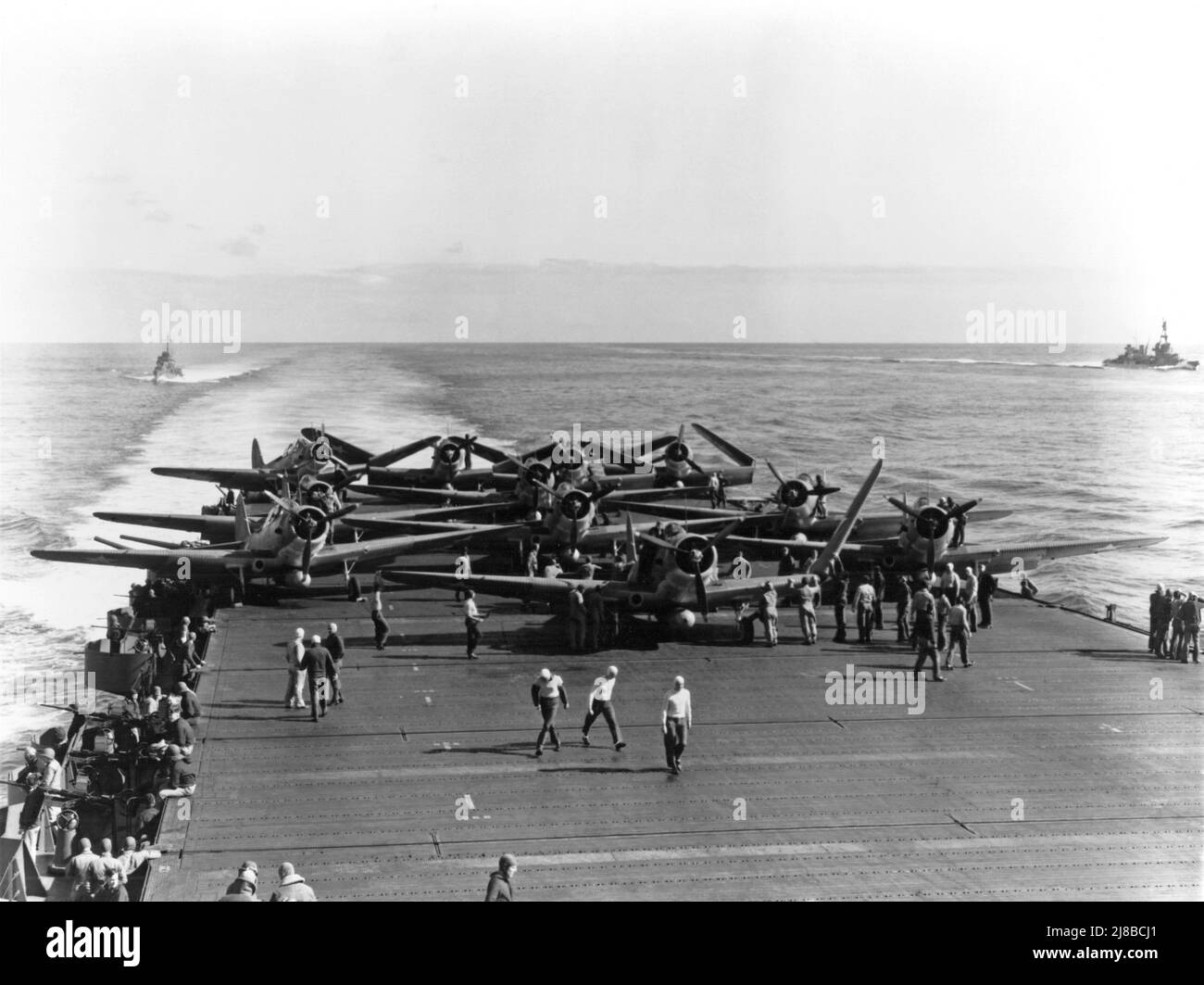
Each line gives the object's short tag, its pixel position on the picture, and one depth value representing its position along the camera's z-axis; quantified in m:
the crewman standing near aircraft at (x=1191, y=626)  29.22
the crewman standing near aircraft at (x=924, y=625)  27.25
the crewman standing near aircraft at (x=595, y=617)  29.59
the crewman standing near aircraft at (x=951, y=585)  29.55
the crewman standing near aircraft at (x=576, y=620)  29.27
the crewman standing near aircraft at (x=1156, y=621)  30.36
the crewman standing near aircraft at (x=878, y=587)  31.59
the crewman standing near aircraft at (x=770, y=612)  29.98
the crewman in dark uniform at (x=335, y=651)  25.23
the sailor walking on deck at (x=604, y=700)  22.11
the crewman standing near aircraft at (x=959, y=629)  27.95
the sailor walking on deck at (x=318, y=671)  24.27
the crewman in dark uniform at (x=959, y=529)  34.59
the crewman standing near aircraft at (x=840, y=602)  31.11
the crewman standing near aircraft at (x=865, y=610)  30.53
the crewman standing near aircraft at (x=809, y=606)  30.33
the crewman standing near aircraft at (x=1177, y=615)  29.64
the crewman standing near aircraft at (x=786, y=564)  36.34
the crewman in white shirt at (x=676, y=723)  21.08
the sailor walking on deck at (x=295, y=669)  24.44
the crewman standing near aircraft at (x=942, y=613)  29.30
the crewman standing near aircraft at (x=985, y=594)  32.78
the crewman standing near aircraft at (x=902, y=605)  30.83
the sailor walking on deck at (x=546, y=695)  22.25
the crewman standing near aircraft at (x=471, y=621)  28.84
